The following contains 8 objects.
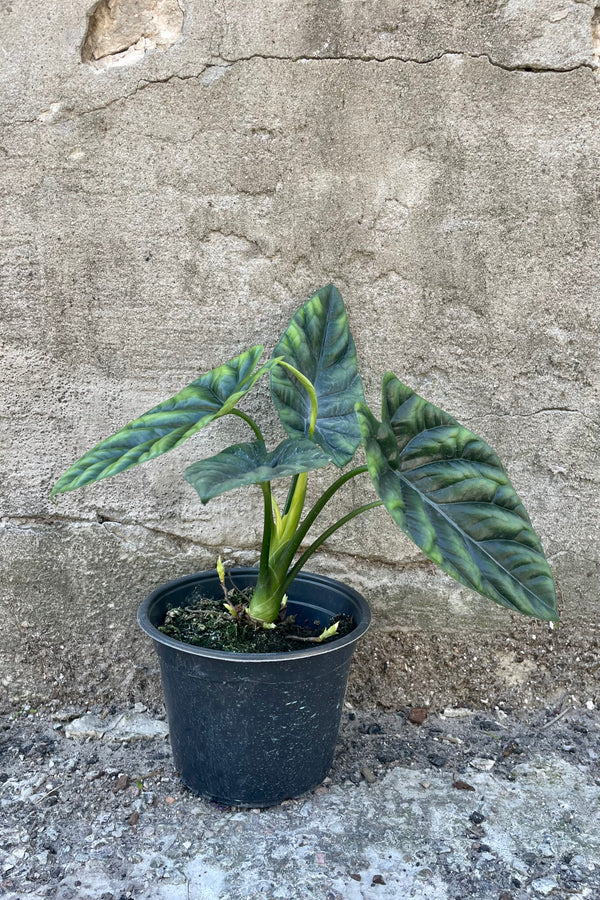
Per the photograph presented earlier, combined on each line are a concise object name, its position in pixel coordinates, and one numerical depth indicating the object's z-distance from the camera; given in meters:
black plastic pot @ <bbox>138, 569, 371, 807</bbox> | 0.70
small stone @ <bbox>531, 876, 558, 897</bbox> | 0.66
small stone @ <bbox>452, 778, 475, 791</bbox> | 0.75
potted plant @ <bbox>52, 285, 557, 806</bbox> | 0.64
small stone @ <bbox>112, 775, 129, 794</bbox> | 0.74
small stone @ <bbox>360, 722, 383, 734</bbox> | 0.81
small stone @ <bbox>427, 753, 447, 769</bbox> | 0.78
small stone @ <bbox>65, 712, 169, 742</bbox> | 0.80
